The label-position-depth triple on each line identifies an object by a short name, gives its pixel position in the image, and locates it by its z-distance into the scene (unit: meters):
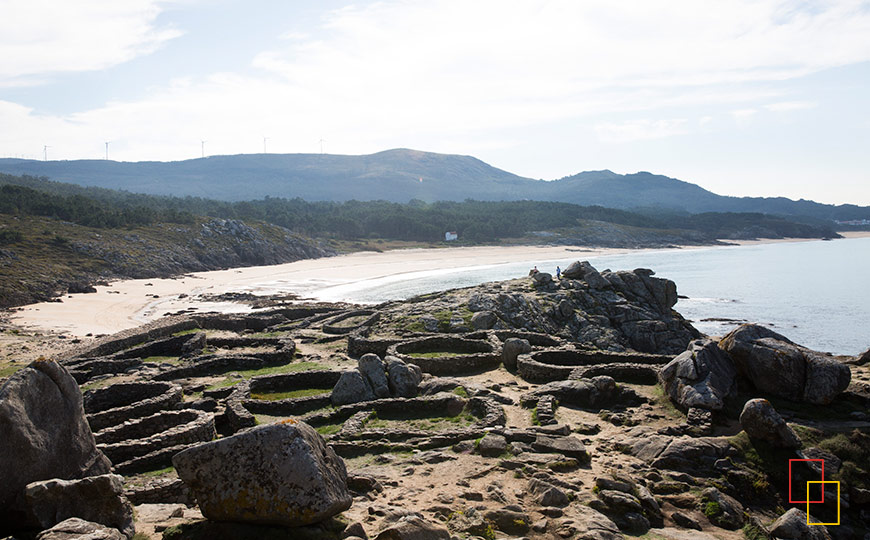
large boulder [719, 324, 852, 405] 15.52
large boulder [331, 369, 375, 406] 19.33
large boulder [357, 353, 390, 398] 19.94
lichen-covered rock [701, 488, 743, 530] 10.99
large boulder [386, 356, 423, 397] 20.14
